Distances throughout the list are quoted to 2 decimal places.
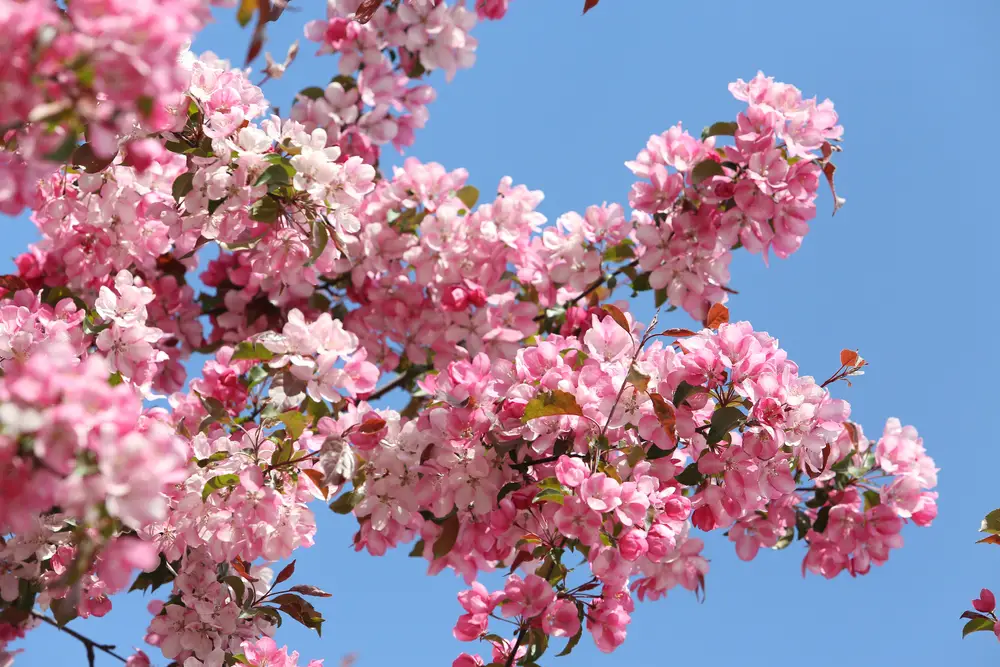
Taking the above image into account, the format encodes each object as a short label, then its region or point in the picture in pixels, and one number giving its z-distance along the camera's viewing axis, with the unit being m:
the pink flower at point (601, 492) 3.41
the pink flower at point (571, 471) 3.41
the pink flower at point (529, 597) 3.52
